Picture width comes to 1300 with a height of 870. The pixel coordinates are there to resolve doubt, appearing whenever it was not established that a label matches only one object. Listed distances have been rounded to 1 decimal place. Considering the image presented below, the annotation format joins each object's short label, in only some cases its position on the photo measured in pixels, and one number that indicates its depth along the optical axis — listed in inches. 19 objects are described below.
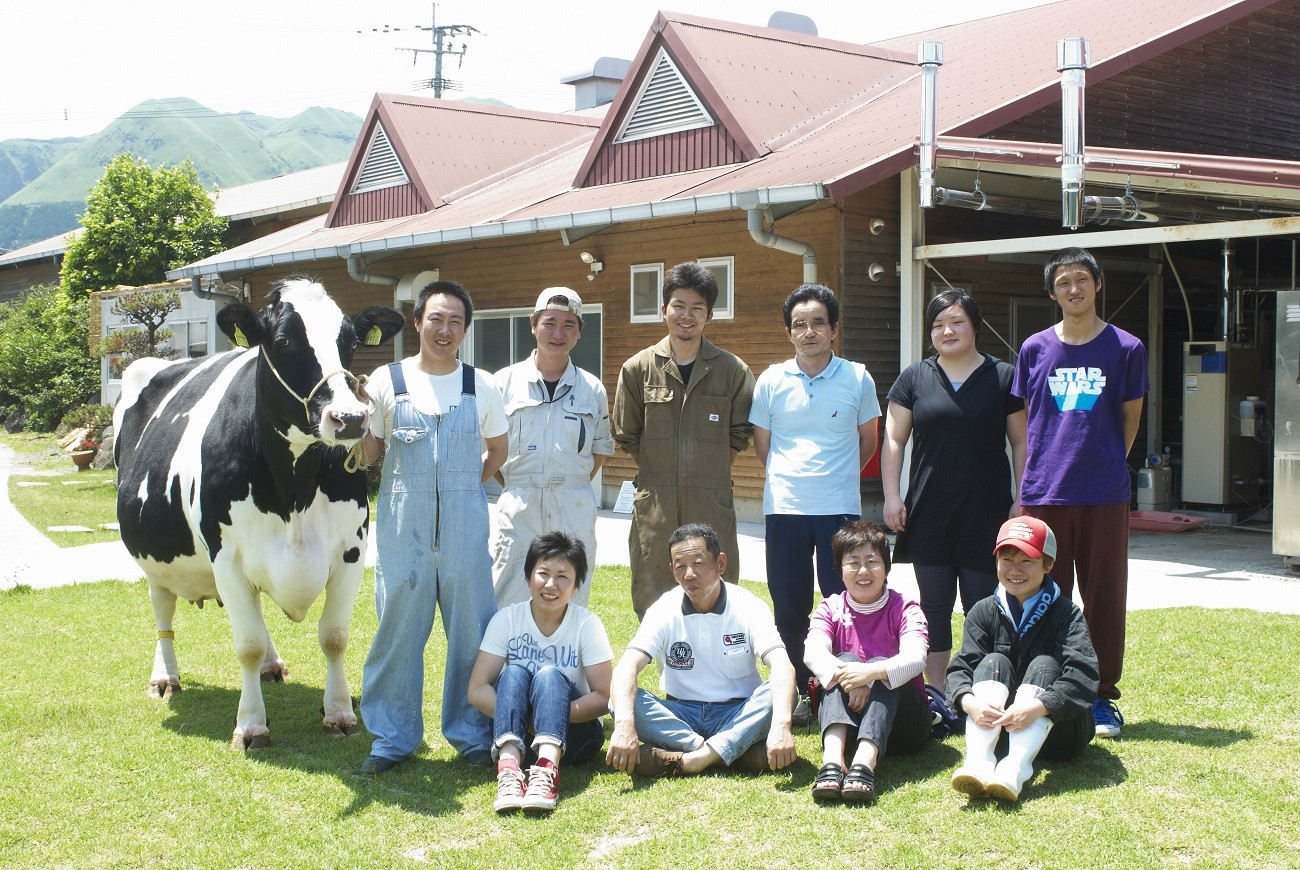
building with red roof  422.9
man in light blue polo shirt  199.0
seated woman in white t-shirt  176.4
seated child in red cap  162.7
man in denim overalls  184.7
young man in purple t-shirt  193.3
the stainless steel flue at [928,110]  368.8
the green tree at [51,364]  1096.2
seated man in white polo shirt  175.2
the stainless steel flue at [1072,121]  328.8
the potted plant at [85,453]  767.1
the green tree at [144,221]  1049.5
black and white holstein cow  185.2
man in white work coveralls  200.5
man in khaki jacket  203.5
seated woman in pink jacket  167.5
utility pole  2079.2
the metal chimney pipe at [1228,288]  521.7
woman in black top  195.9
